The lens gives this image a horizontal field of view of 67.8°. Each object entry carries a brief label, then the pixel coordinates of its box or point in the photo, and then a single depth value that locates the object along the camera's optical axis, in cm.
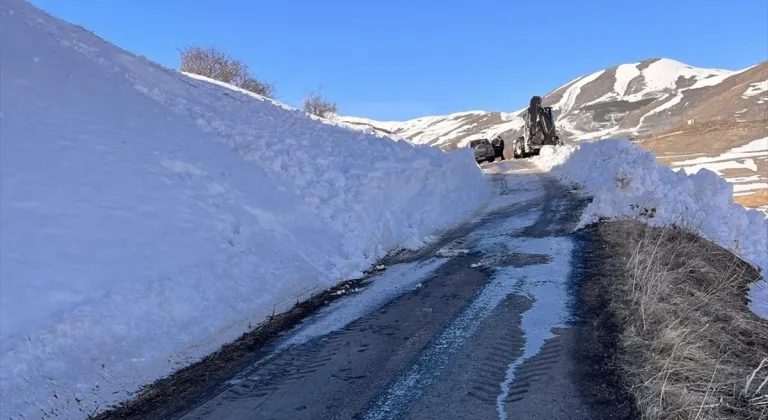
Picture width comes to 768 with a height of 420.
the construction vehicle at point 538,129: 3316
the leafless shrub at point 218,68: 3591
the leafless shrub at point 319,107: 4406
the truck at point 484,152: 3528
